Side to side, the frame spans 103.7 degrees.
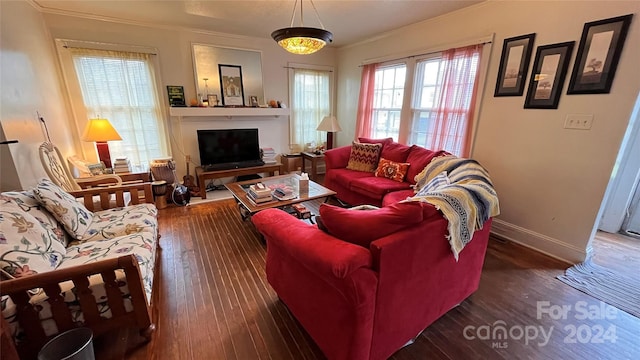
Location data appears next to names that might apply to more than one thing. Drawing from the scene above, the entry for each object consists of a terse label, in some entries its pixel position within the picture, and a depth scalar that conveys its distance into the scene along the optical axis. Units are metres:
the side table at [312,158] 4.70
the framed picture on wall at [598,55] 1.93
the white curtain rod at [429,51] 2.77
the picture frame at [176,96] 3.77
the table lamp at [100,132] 3.03
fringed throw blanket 1.36
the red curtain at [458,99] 2.94
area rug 1.83
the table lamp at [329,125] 4.43
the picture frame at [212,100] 3.99
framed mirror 3.87
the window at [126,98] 3.30
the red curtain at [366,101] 4.28
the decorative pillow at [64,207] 1.68
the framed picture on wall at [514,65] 2.46
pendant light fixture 2.05
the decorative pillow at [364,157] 3.55
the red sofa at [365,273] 1.11
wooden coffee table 2.47
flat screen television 4.06
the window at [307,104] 4.79
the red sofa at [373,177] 2.91
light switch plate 2.13
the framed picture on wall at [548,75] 2.22
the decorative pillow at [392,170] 3.12
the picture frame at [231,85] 4.07
